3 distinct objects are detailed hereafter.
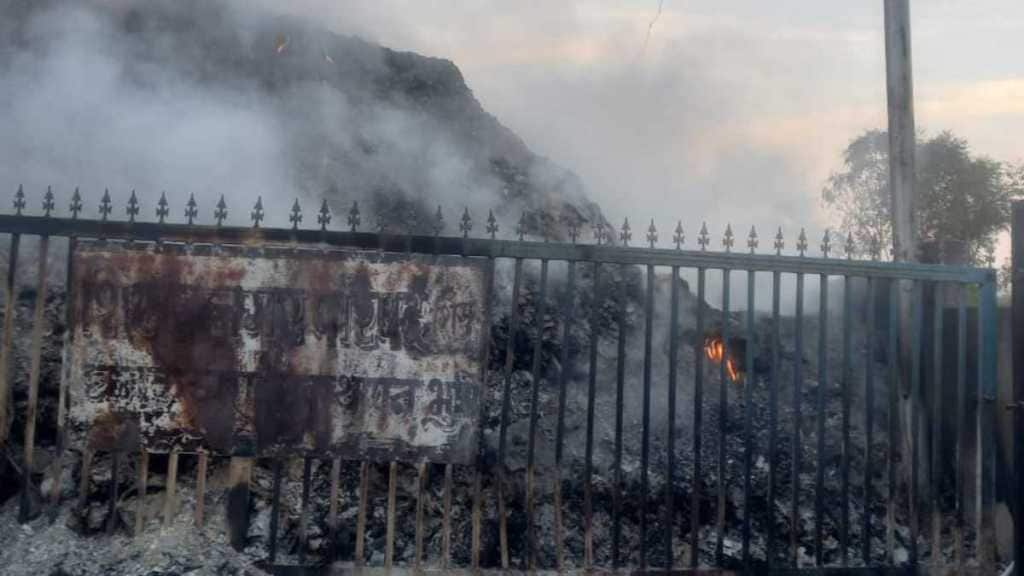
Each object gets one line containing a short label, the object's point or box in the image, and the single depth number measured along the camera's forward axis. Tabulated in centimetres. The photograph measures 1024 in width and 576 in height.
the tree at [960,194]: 1955
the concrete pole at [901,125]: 775
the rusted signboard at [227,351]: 488
